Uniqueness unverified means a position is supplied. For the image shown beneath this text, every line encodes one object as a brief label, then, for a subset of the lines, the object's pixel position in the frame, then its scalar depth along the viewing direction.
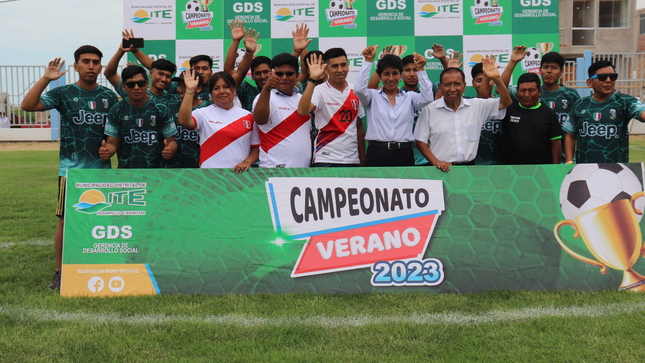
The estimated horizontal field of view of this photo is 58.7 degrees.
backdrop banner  7.10
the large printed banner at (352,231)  4.14
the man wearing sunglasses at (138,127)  4.59
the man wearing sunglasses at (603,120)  4.79
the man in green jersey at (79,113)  4.66
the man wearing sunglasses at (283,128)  4.65
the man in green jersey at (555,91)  5.22
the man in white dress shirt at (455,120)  4.59
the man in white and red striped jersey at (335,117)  4.76
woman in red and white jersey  4.54
